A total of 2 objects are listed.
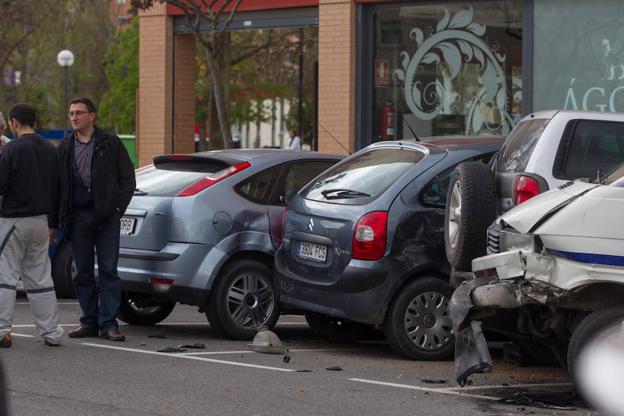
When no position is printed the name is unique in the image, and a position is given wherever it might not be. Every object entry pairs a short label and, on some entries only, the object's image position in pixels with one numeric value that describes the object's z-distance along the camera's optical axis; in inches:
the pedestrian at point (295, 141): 1634.4
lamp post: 1526.8
